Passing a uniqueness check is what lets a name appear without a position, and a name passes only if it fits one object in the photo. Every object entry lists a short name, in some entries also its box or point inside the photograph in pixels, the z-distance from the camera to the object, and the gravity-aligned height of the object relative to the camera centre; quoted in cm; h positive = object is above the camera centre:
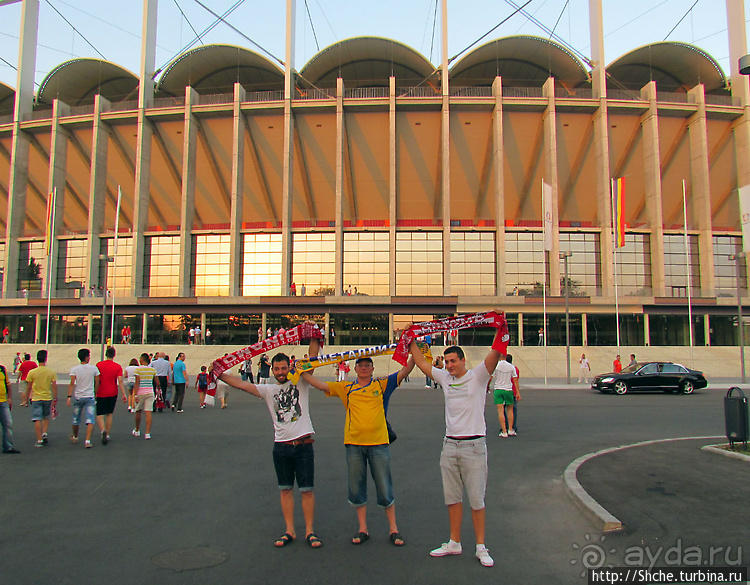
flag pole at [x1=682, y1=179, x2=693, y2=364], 3381 +154
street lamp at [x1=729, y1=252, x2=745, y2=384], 2625 -135
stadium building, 4016 +1175
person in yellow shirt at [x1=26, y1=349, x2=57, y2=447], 952 -145
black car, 2122 -238
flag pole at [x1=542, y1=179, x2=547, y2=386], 2926 +593
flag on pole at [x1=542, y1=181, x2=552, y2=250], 2911 +679
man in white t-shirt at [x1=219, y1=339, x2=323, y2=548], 486 -118
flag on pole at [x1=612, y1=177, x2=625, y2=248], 3350 +755
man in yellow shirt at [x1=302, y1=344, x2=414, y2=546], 478 -114
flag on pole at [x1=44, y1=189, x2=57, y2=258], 3716 +708
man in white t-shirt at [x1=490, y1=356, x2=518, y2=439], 1027 -134
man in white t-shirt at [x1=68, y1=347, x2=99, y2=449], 961 -135
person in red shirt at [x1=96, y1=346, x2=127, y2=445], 966 -140
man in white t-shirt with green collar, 449 -110
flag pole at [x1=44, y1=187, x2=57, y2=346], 3716 +681
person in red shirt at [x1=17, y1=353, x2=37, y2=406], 1355 -140
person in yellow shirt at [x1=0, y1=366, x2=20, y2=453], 881 -171
